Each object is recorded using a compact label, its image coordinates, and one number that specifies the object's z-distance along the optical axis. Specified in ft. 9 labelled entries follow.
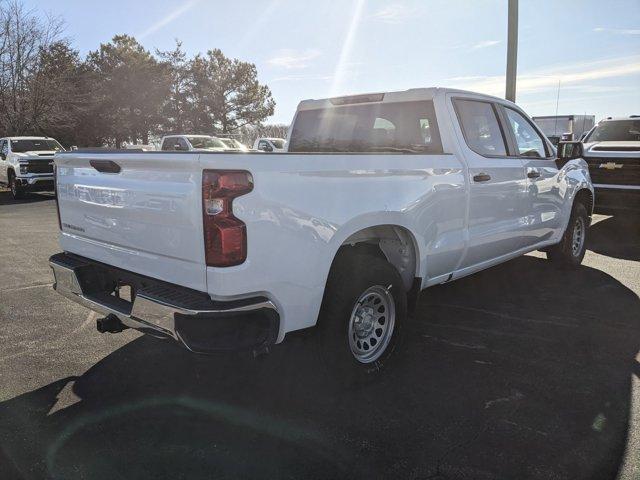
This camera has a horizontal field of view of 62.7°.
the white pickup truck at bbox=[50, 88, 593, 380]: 8.55
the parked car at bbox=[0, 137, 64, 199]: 53.67
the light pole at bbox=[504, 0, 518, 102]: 36.83
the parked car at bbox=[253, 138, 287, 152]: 70.80
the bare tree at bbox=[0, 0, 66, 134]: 79.69
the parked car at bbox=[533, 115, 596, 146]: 85.15
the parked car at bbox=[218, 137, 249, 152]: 73.67
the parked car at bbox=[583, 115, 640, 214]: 29.32
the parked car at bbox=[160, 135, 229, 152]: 66.03
